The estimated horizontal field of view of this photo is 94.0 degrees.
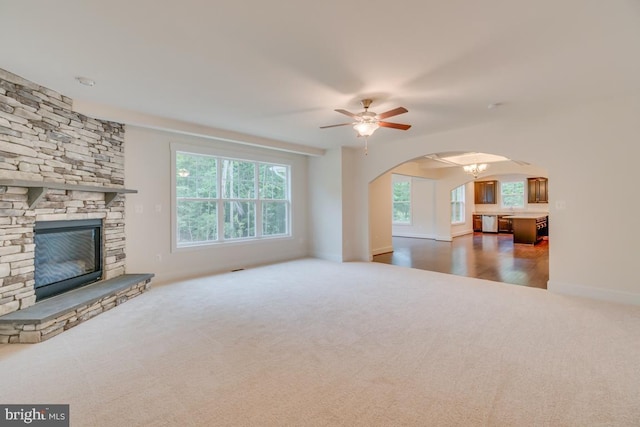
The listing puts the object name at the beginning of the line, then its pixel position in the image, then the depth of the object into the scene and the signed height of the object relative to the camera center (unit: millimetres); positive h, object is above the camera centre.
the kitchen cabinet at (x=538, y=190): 11469 +791
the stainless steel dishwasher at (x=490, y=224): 12391 -535
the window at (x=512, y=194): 12180 +704
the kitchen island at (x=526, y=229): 9078 -566
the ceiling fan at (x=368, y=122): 3625 +1130
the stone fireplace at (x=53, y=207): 2934 +118
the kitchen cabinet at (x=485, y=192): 12688 +851
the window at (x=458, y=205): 11695 +264
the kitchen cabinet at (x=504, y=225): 12117 -577
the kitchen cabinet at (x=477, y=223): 12758 -498
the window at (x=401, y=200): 11234 +473
